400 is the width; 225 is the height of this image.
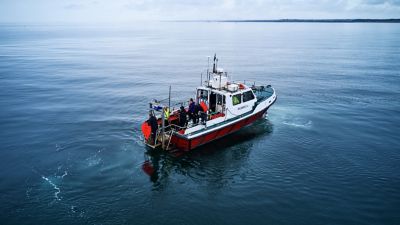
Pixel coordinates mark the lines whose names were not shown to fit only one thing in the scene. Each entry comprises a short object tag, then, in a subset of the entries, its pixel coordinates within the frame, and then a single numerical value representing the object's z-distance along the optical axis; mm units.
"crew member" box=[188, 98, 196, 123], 20750
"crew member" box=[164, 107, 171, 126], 20797
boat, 19844
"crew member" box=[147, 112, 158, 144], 19219
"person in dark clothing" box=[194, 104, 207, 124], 20638
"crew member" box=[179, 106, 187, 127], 20203
